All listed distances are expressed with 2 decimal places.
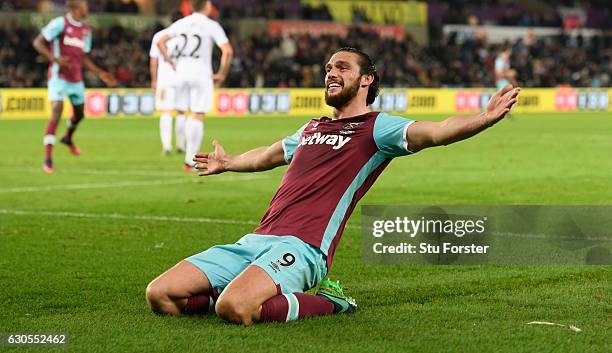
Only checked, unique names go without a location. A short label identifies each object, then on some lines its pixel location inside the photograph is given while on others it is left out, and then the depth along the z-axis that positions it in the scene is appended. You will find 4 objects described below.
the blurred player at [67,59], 15.16
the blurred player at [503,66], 32.55
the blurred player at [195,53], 15.52
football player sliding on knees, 5.55
